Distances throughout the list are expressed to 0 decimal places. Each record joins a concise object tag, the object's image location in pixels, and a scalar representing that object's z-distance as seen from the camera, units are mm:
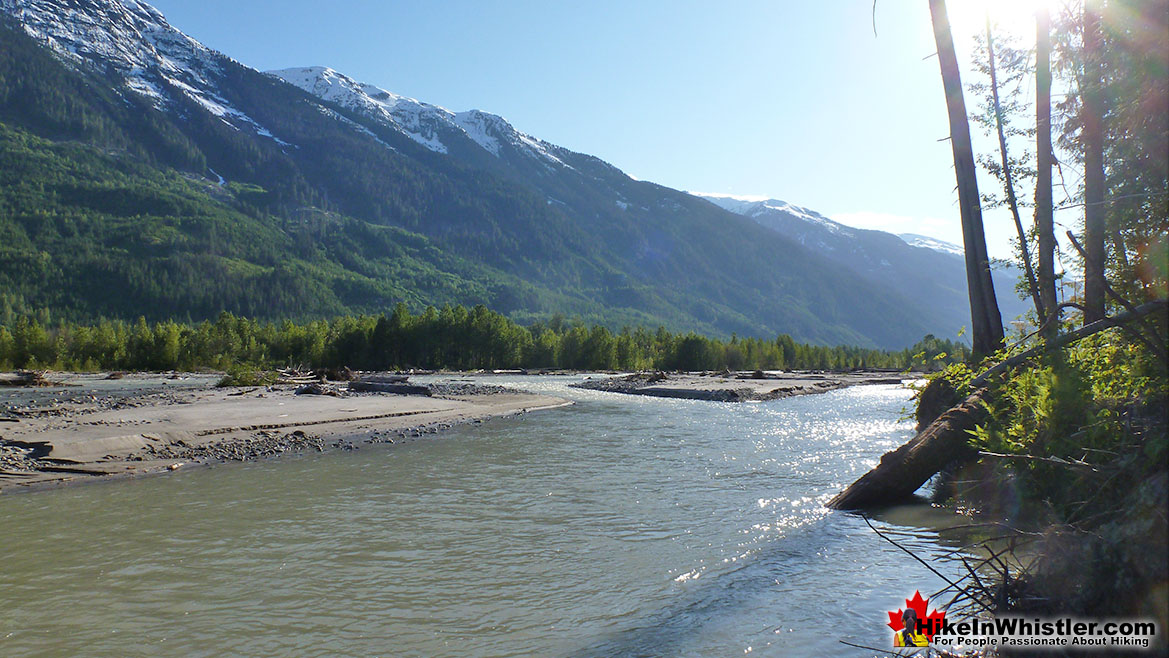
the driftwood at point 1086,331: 7082
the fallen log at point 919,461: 14352
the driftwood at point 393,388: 52625
